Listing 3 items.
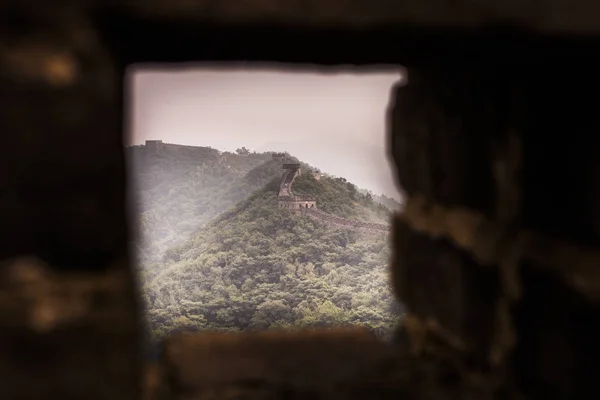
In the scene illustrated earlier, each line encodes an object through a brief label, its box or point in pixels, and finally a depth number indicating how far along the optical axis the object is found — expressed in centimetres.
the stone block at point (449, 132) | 106
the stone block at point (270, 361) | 109
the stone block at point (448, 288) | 109
